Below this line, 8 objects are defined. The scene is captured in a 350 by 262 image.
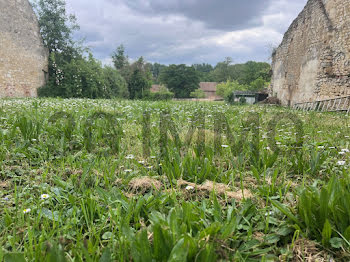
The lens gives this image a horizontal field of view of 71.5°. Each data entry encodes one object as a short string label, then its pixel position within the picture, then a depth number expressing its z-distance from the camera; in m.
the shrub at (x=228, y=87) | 56.45
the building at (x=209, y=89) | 73.06
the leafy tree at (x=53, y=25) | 19.97
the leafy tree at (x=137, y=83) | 32.25
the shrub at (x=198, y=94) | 64.68
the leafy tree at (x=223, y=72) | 79.56
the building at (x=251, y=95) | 28.23
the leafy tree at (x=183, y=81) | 68.56
